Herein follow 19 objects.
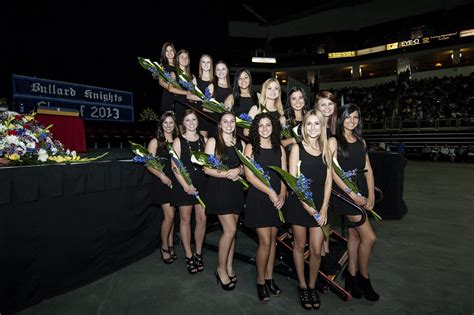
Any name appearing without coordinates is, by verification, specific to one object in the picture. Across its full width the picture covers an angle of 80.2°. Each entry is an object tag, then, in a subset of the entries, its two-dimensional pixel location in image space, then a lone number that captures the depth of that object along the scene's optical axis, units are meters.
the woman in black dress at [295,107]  3.12
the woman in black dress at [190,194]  3.12
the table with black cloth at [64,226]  2.27
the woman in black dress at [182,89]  3.53
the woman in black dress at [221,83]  3.53
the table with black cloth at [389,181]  4.94
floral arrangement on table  2.42
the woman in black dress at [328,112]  2.89
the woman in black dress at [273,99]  3.03
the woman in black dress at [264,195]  2.46
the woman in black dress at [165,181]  3.29
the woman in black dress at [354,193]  2.51
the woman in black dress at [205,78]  3.63
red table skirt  4.88
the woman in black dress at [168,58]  3.87
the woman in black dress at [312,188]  2.38
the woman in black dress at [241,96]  3.20
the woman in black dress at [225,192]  2.66
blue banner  6.38
